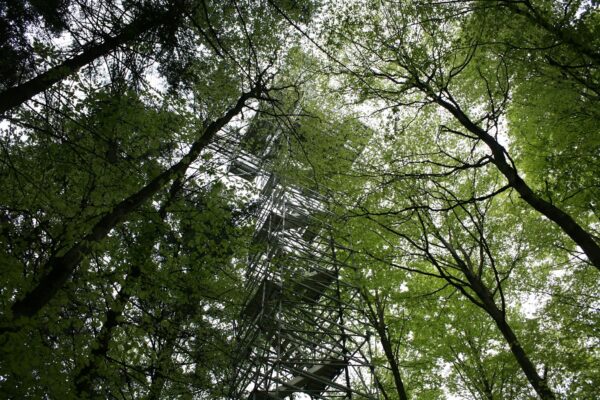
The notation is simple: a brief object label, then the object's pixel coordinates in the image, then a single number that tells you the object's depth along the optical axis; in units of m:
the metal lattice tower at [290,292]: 7.76
